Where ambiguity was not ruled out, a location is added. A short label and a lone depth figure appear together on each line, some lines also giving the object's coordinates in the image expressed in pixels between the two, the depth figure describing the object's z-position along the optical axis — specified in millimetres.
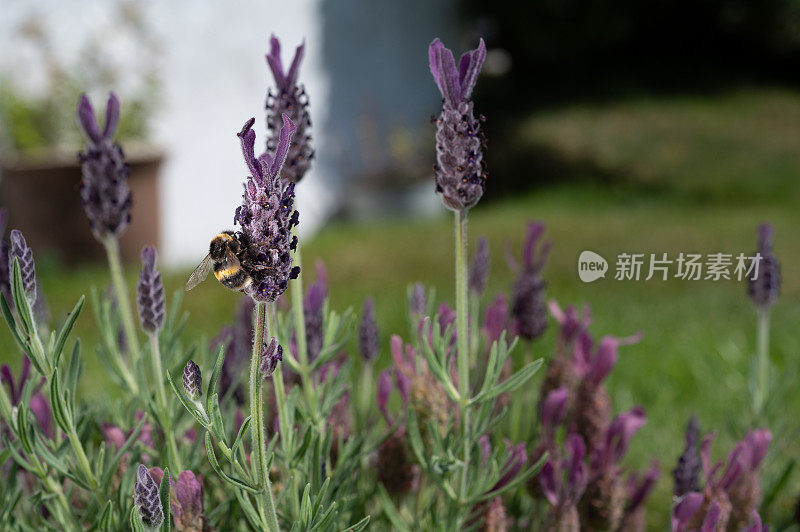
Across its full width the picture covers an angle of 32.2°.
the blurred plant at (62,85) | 1639
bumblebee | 319
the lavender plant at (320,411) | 343
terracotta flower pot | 1563
